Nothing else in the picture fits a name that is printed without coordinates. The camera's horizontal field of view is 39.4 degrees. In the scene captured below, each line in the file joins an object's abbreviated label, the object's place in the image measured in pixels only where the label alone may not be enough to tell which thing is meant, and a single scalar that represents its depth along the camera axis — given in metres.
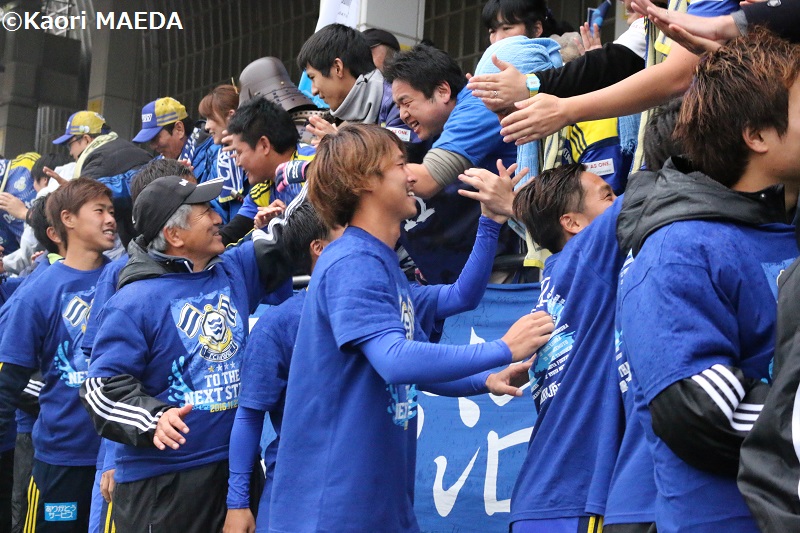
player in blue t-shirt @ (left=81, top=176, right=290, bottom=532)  4.21
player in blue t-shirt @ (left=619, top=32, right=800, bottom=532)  2.14
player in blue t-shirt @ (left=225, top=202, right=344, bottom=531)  3.96
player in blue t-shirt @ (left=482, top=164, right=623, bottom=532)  3.04
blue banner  4.25
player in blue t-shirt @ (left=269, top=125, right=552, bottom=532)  2.95
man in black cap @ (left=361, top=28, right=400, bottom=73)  6.60
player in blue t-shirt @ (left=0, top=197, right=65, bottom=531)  6.25
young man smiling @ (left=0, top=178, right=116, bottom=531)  5.62
